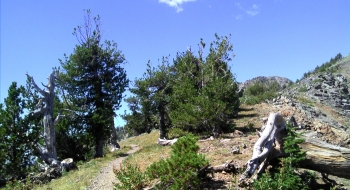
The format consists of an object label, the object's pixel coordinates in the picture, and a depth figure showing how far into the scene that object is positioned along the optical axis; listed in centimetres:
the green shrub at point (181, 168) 842
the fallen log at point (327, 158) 896
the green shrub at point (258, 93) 4097
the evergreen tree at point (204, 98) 1958
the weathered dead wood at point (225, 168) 1006
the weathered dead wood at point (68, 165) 1759
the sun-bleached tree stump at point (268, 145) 863
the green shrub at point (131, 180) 913
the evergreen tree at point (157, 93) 2612
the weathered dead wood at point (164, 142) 2045
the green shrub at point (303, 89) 4049
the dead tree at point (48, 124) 1897
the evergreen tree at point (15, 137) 1920
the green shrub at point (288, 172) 782
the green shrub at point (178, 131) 2083
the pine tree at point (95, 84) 2254
